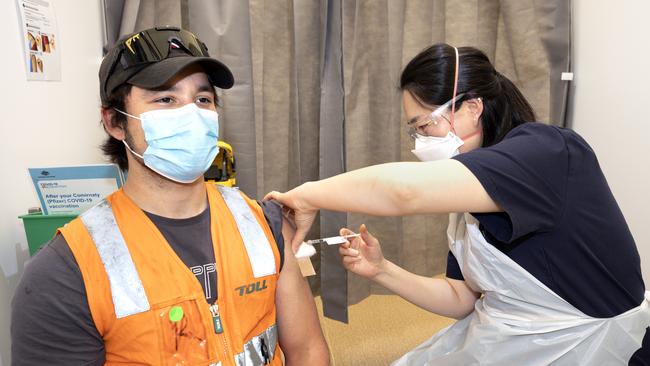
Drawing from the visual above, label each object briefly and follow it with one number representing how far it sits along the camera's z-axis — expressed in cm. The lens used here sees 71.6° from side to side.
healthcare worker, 95
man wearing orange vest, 95
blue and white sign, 136
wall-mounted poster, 139
